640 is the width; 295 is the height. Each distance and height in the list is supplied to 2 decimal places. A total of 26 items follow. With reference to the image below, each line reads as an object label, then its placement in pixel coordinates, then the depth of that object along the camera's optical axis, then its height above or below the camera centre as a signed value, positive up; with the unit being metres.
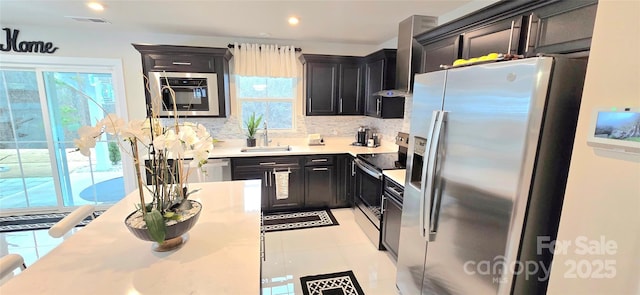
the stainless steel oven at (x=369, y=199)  2.66 -0.99
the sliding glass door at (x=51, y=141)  3.40 -0.49
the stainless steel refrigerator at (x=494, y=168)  1.07 -0.27
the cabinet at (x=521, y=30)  1.23 +0.46
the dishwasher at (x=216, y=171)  3.24 -0.79
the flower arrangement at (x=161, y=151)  1.04 -0.19
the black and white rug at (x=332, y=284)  2.12 -1.44
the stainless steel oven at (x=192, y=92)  3.18 +0.18
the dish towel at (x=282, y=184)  3.46 -0.99
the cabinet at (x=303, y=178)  3.40 -0.92
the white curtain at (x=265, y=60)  3.58 +0.64
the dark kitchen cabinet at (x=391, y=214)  2.28 -0.94
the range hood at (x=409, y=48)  2.56 +0.60
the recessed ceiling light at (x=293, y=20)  2.75 +0.91
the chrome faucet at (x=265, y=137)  3.79 -0.42
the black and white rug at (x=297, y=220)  3.23 -1.41
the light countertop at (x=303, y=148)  3.39 -0.55
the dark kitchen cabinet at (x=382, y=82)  3.20 +0.33
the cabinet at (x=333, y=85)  3.67 +0.32
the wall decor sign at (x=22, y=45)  3.14 +0.70
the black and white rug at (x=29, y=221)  3.20 -1.47
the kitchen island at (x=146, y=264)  0.97 -0.65
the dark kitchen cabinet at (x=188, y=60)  3.11 +0.54
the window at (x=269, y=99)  3.83 +0.13
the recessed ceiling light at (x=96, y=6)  2.36 +0.89
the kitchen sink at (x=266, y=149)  3.67 -0.58
